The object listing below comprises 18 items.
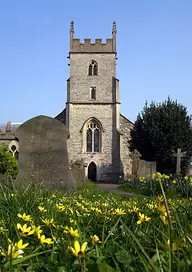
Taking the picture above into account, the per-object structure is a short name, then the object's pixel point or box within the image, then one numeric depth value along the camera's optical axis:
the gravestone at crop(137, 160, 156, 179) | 19.70
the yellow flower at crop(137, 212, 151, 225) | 1.76
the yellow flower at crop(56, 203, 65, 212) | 2.58
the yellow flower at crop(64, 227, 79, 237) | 1.41
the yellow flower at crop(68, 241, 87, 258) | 1.10
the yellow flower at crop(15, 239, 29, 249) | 1.12
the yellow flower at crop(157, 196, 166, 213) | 1.46
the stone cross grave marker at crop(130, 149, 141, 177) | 22.42
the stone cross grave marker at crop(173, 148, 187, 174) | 19.83
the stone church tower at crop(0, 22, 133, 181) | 36.16
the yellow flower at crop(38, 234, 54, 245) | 1.32
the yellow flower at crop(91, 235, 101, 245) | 1.50
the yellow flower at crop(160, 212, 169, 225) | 1.57
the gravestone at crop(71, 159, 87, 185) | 15.43
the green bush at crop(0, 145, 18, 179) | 20.46
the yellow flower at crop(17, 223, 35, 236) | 1.39
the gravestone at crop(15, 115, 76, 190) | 7.86
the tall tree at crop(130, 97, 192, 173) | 30.55
